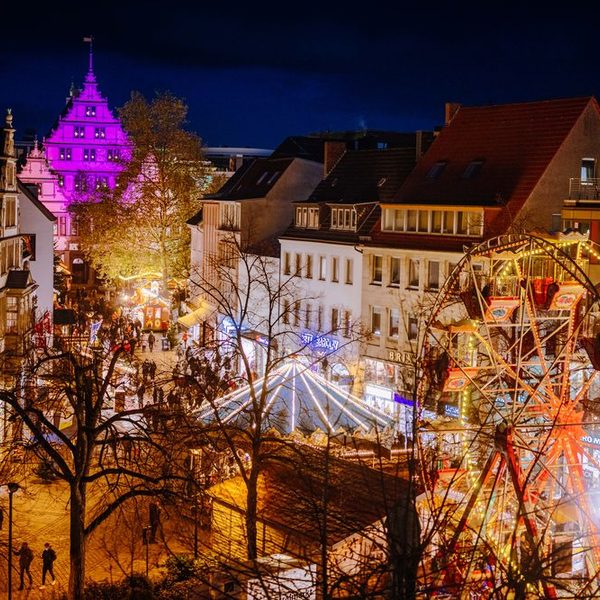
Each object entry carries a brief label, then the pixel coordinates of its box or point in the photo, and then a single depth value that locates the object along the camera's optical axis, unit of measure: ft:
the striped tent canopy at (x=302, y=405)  128.26
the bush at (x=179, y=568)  87.10
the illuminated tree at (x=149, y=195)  251.19
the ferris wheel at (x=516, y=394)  81.92
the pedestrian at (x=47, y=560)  94.84
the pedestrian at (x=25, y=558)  94.07
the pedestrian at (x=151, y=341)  218.79
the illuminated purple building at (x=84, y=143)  359.05
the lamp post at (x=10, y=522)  86.48
